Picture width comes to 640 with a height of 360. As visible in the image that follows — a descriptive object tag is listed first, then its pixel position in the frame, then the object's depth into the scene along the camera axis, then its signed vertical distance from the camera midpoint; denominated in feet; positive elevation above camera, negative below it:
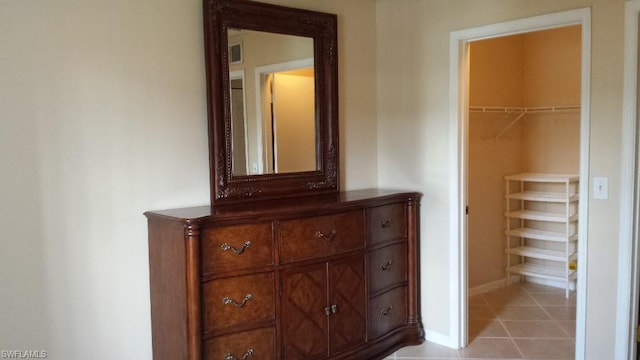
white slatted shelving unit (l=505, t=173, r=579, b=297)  15.19 -2.48
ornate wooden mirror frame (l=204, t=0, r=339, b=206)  9.45 +1.04
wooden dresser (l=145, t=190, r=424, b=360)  8.13 -2.21
